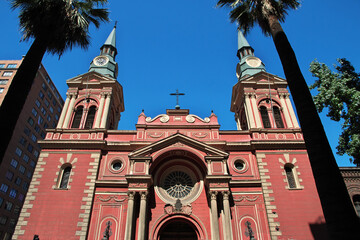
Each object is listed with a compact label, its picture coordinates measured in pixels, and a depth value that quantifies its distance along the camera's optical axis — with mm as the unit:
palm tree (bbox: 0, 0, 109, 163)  8742
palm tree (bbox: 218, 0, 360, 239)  6463
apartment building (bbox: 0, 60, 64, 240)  42438
